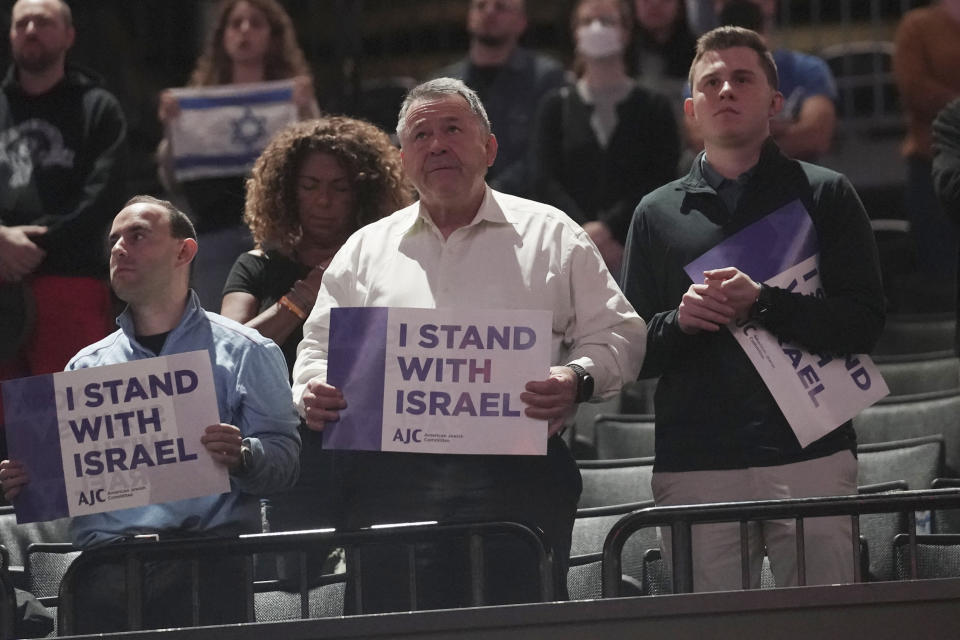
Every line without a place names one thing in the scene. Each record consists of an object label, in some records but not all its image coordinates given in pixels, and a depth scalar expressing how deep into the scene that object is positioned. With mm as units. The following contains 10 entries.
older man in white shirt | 8391
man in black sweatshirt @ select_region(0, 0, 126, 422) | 11680
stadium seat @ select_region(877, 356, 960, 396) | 13367
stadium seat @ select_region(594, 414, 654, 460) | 12133
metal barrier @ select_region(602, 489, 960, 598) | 8031
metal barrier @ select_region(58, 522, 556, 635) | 8094
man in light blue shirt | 8383
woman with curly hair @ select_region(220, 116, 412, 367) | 10359
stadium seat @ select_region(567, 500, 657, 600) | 9555
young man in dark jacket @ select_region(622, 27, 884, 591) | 8703
